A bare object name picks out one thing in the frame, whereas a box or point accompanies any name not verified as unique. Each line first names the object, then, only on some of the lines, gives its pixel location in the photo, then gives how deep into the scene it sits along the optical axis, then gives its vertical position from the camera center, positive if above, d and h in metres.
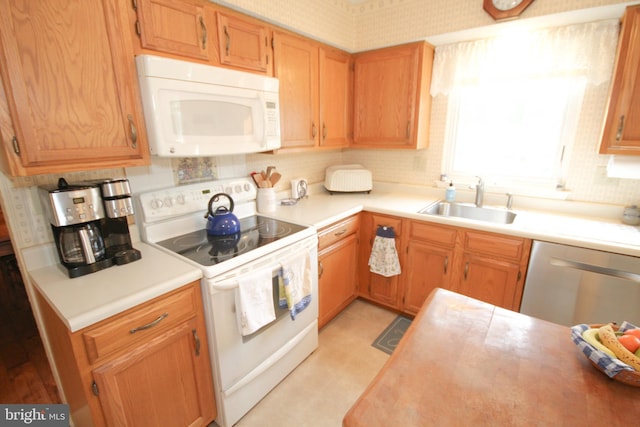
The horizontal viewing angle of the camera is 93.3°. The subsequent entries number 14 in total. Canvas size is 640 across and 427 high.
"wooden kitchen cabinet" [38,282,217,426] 1.06 -0.84
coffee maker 1.18 -0.28
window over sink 1.94 +0.36
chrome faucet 2.33 -0.35
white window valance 1.86 +0.60
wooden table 0.68 -0.59
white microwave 1.35 +0.20
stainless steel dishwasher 1.56 -0.75
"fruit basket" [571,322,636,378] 0.74 -0.53
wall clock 1.78 +0.82
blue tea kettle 1.68 -0.41
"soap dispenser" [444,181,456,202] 2.47 -0.38
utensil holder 2.16 -0.37
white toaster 2.70 -0.29
